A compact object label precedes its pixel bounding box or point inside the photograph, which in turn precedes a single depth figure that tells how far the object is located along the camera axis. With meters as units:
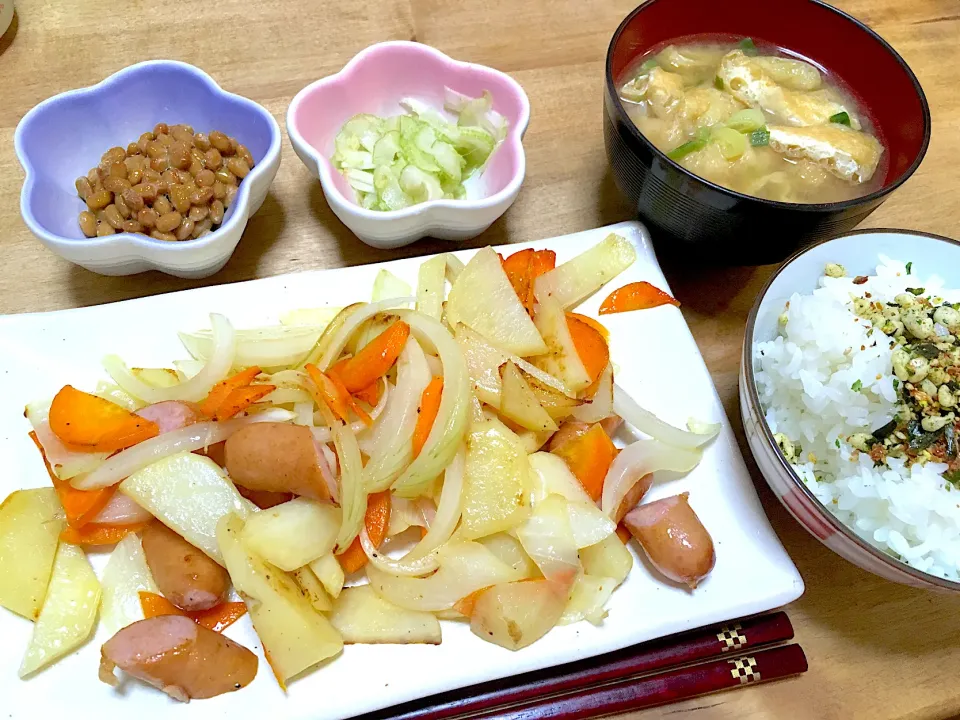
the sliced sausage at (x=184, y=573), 0.23
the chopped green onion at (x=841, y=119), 0.33
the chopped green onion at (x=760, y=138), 0.31
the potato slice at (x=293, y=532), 0.24
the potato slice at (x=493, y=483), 0.25
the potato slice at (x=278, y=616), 0.23
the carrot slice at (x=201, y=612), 0.24
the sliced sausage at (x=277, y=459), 0.24
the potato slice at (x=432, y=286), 0.29
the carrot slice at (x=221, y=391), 0.25
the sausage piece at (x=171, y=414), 0.25
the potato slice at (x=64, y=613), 0.23
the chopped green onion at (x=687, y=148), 0.30
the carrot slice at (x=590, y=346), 0.28
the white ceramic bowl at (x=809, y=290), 0.24
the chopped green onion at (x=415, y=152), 0.32
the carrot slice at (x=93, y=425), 0.25
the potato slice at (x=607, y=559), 0.25
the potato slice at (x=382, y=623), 0.24
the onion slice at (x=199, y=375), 0.26
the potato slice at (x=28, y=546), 0.24
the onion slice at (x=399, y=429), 0.25
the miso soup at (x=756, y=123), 0.31
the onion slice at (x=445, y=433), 0.25
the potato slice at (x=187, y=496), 0.24
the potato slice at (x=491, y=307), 0.28
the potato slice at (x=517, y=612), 0.24
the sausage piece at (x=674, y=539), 0.25
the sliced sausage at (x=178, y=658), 0.22
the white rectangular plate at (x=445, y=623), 0.23
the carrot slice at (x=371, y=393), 0.26
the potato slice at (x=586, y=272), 0.30
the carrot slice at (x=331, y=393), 0.25
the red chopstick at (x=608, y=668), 0.24
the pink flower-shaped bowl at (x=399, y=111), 0.30
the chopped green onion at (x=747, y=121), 0.32
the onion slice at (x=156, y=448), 0.25
